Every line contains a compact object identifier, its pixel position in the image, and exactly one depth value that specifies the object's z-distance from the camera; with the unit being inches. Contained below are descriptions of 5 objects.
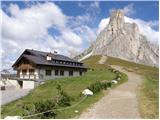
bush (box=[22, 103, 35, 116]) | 358.8
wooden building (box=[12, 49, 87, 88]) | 962.6
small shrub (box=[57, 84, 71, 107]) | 431.4
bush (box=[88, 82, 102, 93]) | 568.3
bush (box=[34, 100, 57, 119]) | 349.8
